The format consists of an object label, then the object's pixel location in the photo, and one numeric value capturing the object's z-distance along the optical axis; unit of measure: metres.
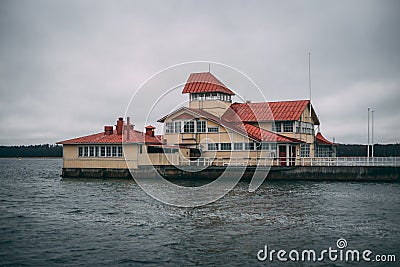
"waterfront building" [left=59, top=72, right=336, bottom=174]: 47.41
